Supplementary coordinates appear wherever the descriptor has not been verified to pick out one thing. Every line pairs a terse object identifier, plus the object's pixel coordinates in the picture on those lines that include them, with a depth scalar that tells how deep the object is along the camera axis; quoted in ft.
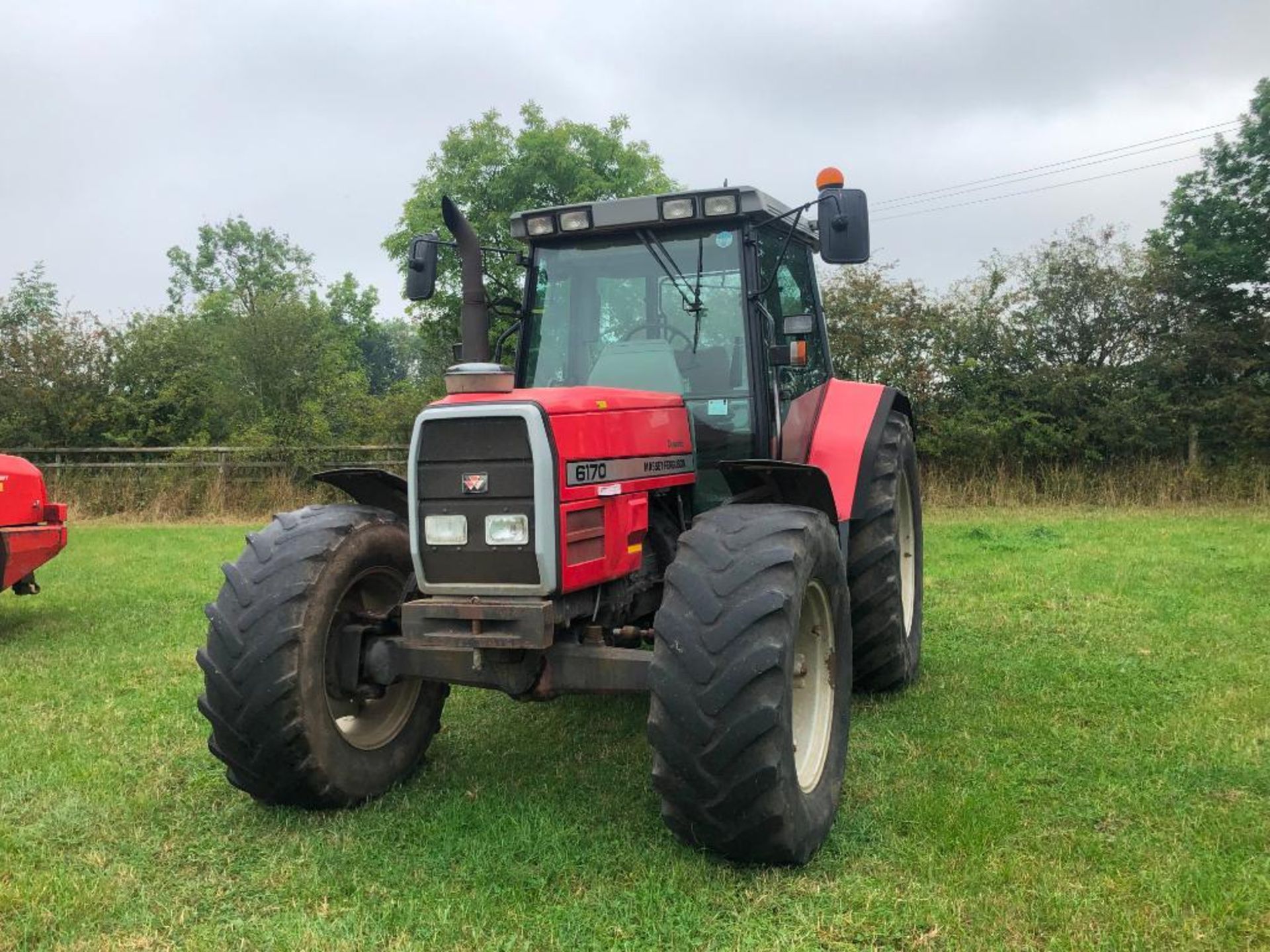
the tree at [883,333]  48.75
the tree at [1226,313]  45.44
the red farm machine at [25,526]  21.31
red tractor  9.19
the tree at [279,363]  63.00
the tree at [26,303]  62.64
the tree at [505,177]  56.49
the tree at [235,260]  158.92
